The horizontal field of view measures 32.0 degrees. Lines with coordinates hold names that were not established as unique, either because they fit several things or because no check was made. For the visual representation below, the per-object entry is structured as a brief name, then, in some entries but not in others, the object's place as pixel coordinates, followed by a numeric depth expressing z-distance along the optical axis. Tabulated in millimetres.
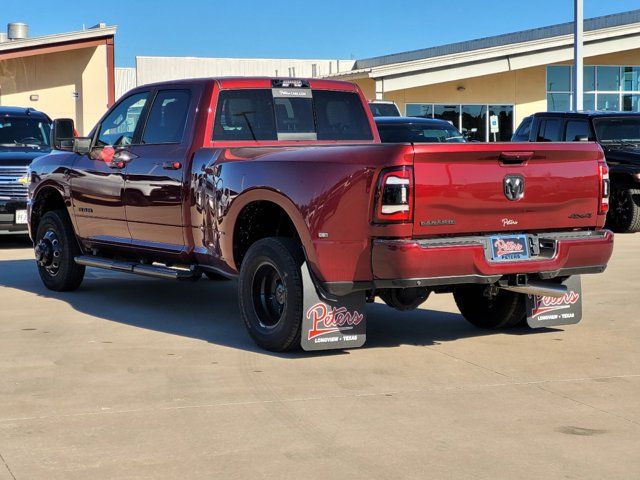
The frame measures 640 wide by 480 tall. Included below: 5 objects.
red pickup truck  6746
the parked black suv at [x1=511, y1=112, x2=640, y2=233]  16250
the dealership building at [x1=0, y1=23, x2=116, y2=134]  30547
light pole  26766
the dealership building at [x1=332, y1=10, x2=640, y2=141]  33844
